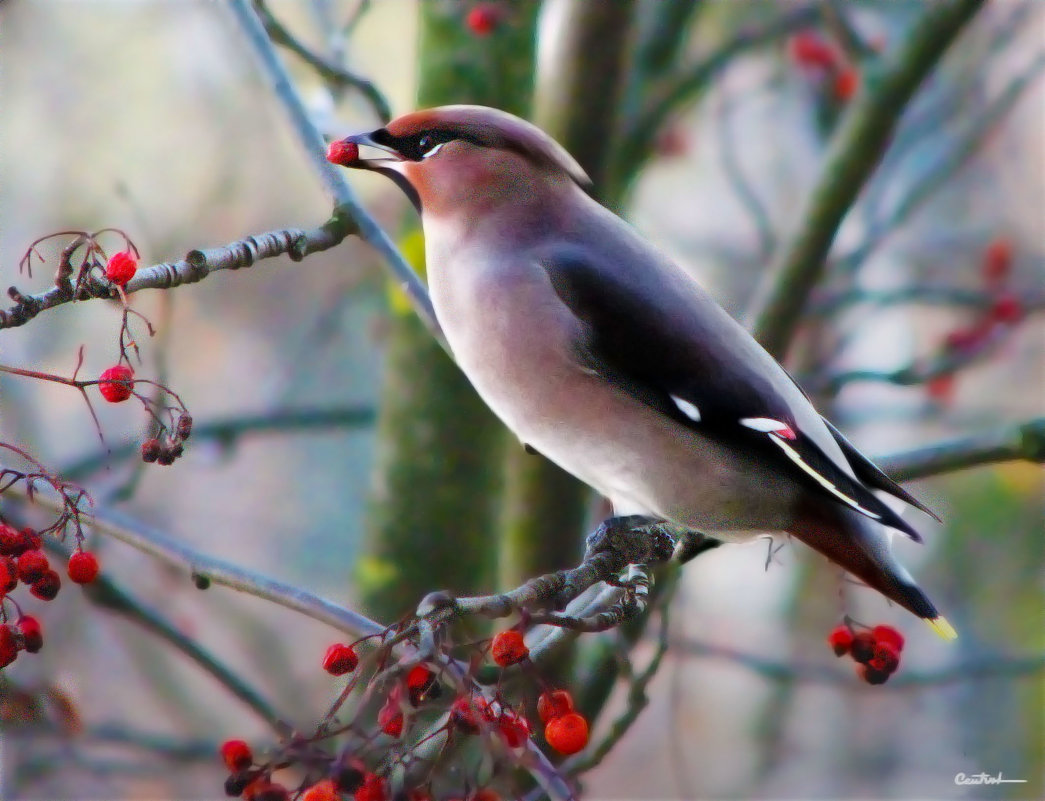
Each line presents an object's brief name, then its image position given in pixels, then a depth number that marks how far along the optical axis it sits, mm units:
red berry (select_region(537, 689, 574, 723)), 4887
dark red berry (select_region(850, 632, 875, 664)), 4959
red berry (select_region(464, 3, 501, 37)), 5084
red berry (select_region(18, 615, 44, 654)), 4902
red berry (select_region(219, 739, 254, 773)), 4872
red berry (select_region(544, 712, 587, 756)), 4880
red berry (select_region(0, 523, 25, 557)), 4898
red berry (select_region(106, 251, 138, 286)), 4880
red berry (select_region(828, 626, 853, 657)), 4962
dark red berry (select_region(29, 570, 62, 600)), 4898
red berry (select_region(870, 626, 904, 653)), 4968
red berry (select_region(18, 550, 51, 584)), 4898
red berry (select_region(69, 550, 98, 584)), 4902
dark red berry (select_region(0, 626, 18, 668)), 4893
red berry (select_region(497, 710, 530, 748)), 4867
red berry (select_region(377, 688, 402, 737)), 4853
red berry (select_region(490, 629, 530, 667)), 4867
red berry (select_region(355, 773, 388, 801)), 4852
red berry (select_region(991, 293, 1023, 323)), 5194
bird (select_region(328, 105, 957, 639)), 4951
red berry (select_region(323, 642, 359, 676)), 4876
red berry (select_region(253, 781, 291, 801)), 4847
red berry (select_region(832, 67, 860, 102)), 5378
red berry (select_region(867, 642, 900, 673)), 4955
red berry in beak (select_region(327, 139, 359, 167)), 4955
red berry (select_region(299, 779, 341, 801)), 4845
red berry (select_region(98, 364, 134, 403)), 4891
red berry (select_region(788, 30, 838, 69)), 5443
